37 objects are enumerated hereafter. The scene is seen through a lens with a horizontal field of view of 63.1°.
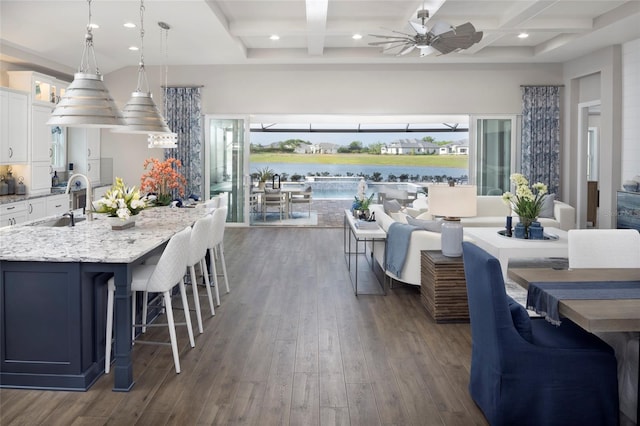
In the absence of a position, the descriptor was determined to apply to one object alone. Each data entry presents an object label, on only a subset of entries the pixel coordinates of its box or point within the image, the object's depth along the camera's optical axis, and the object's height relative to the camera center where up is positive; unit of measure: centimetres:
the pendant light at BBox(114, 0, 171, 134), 488 +77
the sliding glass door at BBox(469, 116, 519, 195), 988 +80
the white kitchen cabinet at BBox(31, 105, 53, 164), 745 +90
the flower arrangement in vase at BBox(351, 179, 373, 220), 637 -13
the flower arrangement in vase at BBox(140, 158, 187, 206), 571 +15
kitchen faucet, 424 -9
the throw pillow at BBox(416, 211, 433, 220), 744 -28
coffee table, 504 -49
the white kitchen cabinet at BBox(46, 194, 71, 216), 766 -13
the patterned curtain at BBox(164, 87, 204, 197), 978 +133
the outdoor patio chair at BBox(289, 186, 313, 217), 1237 -1
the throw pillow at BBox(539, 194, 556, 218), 775 -14
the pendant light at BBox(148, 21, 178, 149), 706 +80
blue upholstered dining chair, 255 -88
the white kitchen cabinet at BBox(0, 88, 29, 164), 675 +92
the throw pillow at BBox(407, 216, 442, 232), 510 -28
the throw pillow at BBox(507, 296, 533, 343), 266 -64
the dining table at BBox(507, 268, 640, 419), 218 -47
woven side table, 439 -81
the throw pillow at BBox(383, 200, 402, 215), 690 -14
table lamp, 458 -9
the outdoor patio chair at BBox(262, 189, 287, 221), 1123 -6
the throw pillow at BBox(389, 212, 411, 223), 584 -23
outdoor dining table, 1146 +9
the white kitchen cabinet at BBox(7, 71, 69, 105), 731 +161
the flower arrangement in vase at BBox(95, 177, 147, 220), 391 -6
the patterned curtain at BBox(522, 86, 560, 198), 963 +117
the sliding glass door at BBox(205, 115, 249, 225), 1009 +69
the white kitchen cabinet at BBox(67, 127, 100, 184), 924 +81
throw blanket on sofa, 508 -49
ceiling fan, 494 +156
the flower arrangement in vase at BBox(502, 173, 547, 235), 540 -5
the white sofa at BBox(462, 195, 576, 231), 751 -33
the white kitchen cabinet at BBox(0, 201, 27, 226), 653 -23
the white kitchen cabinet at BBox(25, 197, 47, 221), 712 -18
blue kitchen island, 301 -69
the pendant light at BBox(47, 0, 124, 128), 365 +64
